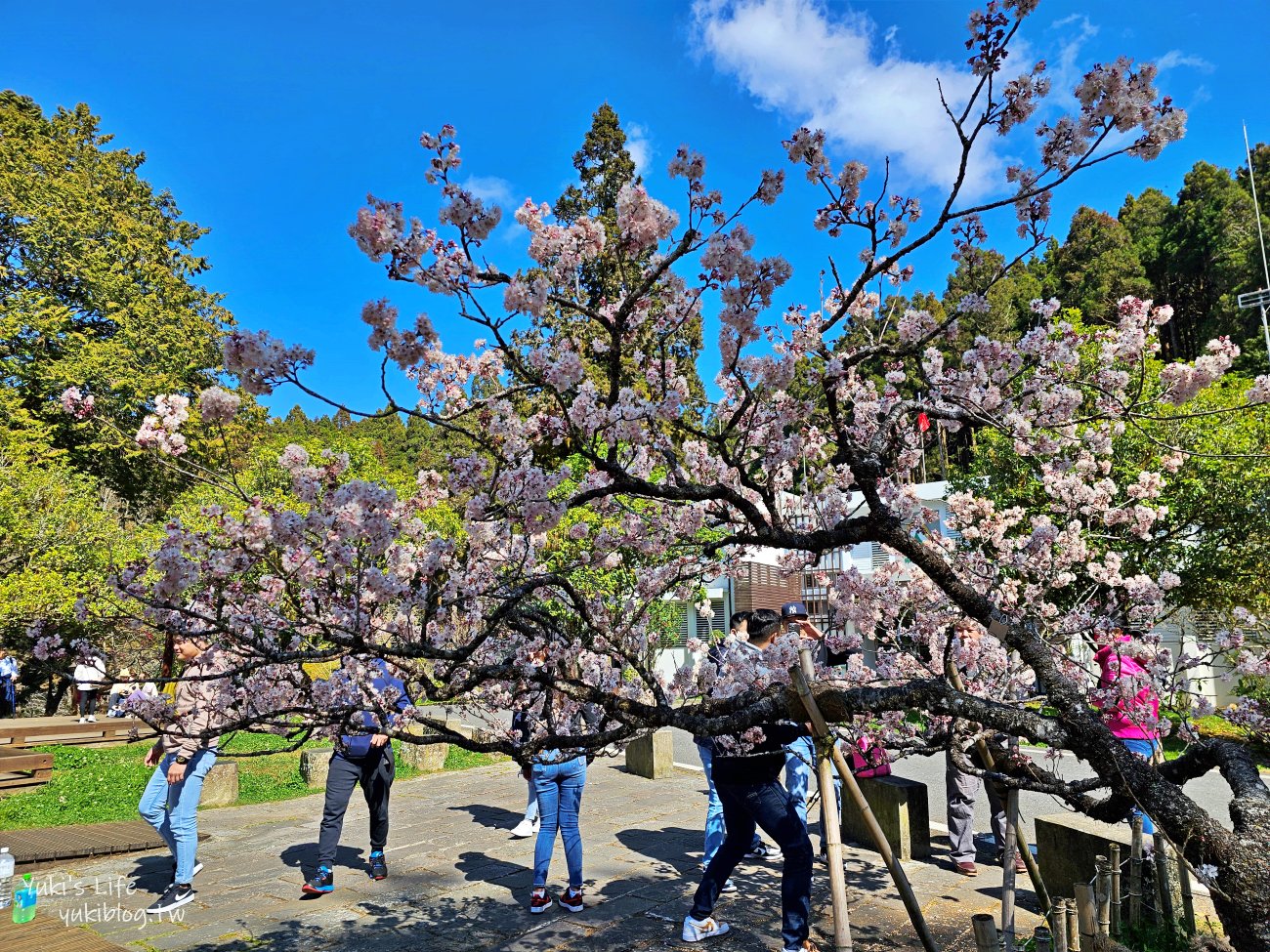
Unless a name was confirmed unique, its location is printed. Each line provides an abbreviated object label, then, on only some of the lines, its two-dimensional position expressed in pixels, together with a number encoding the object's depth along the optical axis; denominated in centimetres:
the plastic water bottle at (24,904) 424
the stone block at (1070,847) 482
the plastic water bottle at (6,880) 452
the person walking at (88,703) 1541
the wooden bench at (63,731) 1095
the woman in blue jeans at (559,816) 534
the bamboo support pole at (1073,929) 312
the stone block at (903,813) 627
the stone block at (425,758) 1158
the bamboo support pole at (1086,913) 319
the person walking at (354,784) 587
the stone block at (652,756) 1067
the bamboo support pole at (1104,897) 343
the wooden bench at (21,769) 920
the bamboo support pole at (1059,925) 307
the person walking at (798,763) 587
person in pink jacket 460
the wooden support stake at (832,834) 306
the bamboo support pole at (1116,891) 390
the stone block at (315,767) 1045
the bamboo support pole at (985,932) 303
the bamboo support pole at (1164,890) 390
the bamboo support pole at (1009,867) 374
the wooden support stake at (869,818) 297
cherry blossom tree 288
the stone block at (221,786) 928
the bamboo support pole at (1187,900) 387
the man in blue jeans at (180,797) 535
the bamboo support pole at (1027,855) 382
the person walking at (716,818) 573
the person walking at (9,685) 1623
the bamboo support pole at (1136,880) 400
